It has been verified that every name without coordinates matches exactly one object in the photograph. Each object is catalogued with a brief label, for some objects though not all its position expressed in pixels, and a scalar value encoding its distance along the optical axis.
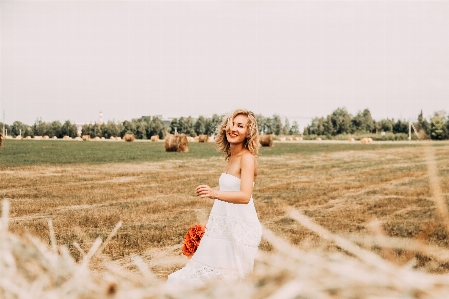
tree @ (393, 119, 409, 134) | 91.21
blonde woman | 4.51
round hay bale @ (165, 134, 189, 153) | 34.06
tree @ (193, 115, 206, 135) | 119.45
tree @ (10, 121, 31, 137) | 109.93
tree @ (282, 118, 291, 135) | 125.95
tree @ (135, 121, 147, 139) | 110.00
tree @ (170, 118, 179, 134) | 123.50
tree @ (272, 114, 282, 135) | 126.38
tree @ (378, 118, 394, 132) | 98.44
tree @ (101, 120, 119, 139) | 106.56
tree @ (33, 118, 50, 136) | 107.39
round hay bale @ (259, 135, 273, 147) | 44.95
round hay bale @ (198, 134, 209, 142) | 59.83
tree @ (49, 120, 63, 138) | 106.47
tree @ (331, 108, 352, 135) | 101.92
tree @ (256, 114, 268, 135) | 121.86
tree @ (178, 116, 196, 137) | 120.01
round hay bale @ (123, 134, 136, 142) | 62.51
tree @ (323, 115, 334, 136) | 102.94
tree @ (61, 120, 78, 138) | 106.38
